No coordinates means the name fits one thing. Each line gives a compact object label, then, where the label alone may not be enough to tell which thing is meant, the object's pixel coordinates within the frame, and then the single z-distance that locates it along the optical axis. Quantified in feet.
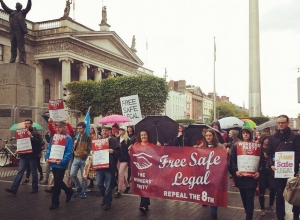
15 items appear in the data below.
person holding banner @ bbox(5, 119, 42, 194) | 31.58
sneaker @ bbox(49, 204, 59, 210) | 26.44
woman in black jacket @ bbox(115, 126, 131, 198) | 32.40
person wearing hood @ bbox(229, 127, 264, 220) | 21.94
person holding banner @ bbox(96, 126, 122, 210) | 26.81
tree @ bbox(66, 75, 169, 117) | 124.16
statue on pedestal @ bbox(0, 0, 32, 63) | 49.14
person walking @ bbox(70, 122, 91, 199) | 30.78
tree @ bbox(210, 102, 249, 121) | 348.84
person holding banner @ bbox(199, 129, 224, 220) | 24.70
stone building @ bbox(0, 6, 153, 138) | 142.61
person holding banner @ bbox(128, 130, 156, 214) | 25.66
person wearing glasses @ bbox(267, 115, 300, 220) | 22.17
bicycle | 52.90
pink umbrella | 48.47
